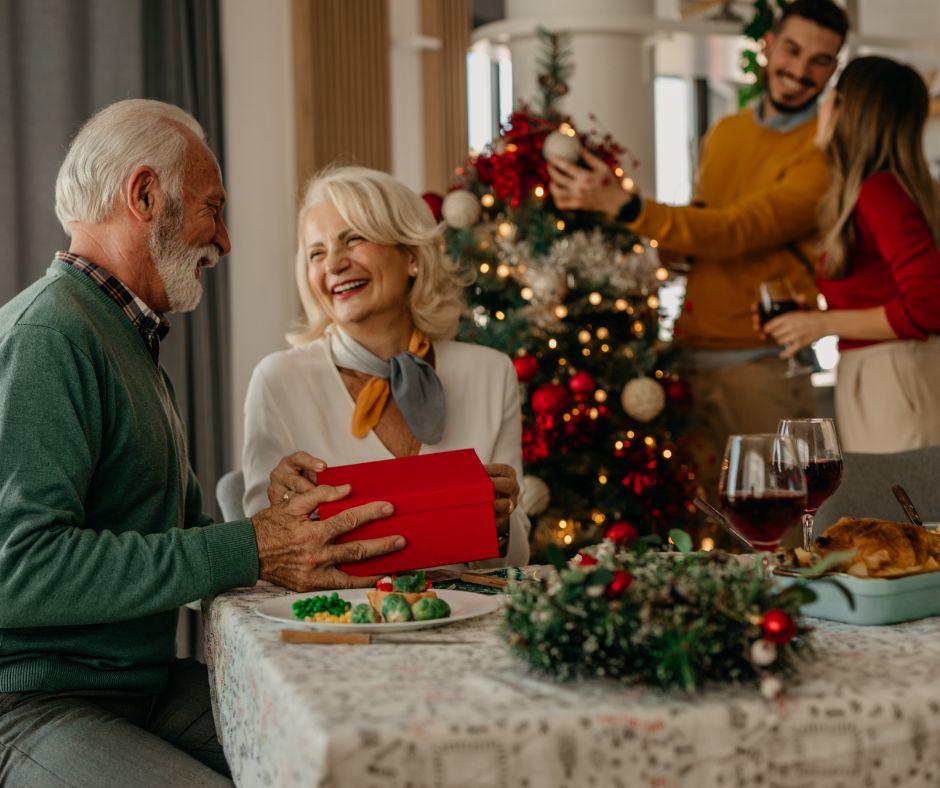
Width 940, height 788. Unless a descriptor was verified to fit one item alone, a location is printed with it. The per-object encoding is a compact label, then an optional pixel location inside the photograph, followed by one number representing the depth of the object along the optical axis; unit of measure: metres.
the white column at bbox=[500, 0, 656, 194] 4.53
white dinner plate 1.18
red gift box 1.51
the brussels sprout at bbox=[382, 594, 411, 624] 1.21
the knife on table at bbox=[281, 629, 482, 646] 1.14
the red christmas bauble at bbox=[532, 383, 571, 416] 3.48
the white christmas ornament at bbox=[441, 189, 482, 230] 3.61
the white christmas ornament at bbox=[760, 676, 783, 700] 0.92
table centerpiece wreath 0.93
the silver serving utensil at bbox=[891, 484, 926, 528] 1.58
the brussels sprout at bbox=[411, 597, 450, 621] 1.21
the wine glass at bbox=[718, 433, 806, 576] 1.14
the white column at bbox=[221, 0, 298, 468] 4.20
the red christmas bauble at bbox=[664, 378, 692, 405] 3.64
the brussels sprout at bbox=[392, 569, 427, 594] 1.31
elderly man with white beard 1.37
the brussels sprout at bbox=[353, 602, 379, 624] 1.21
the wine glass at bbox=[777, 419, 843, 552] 1.33
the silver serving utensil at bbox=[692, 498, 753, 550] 1.42
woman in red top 2.78
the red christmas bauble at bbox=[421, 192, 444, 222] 3.75
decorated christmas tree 3.55
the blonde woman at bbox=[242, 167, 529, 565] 2.07
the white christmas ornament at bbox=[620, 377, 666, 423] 3.54
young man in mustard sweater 3.49
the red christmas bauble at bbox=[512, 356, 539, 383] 3.48
